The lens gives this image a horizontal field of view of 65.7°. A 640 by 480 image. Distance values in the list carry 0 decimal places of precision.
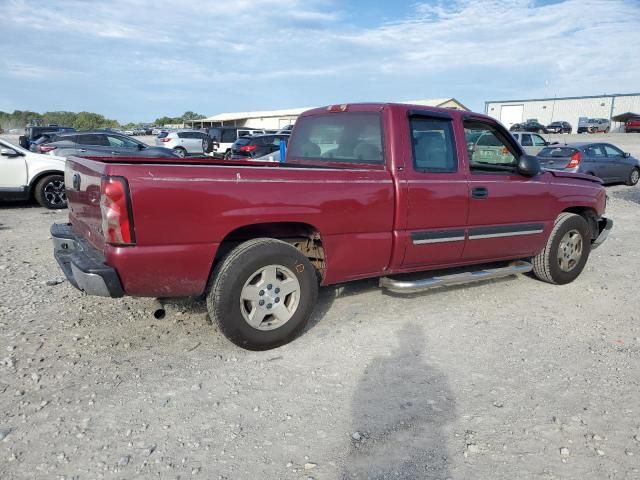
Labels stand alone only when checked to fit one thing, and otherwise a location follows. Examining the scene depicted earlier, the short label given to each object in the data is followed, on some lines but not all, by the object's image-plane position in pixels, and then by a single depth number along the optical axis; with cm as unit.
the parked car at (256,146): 1898
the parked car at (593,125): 4822
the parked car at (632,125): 4269
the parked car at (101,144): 1346
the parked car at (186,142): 2603
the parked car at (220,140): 2478
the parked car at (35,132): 2193
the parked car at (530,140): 1731
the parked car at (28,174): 966
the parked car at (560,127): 4791
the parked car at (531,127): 4656
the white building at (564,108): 5669
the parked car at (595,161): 1400
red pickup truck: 322
